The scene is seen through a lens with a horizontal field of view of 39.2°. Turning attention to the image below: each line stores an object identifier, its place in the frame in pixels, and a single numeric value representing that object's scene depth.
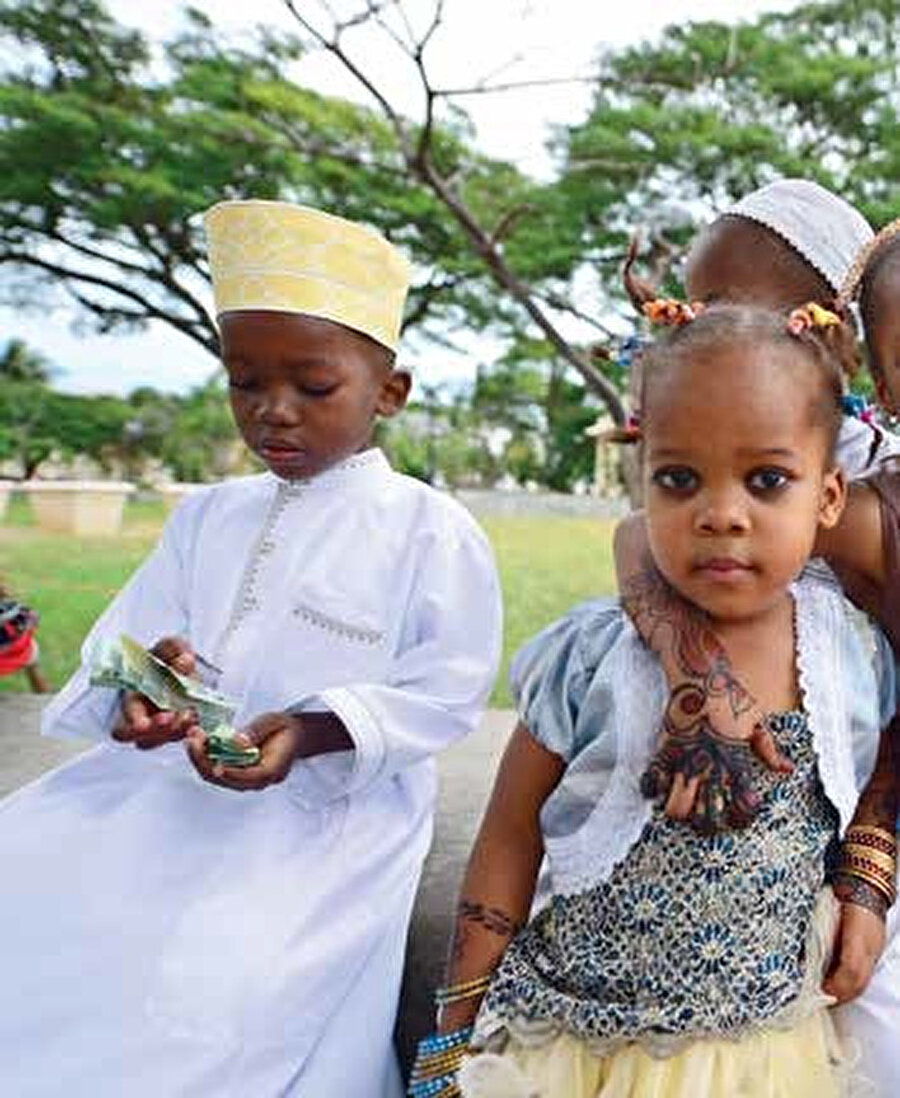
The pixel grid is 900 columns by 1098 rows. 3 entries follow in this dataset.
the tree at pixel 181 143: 12.80
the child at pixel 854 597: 1.36
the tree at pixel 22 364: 18.58
